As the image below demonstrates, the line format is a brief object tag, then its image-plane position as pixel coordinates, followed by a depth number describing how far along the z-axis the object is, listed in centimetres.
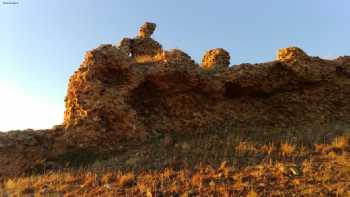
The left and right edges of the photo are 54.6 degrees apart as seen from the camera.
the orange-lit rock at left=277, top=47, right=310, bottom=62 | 1549
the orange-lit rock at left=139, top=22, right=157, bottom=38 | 2159
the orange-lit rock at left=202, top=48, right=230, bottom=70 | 1741
